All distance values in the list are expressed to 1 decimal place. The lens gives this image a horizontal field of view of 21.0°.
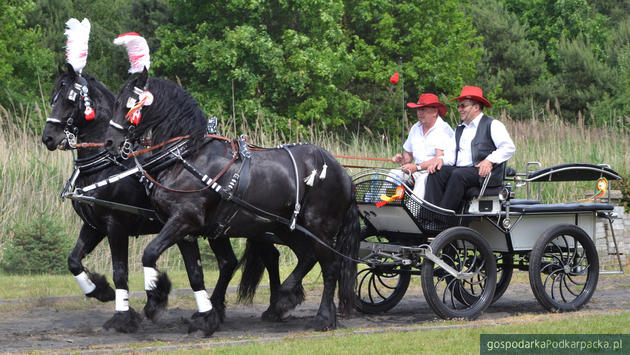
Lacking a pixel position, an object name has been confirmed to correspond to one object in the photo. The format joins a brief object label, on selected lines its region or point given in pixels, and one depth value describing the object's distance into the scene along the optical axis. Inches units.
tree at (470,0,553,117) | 2776.5
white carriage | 629.8
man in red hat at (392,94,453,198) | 662.0
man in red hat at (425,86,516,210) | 631.6
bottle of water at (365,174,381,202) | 650.7
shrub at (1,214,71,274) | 903.7
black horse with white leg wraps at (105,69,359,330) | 567.6
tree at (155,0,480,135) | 1930.0
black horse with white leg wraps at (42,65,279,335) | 604.9
